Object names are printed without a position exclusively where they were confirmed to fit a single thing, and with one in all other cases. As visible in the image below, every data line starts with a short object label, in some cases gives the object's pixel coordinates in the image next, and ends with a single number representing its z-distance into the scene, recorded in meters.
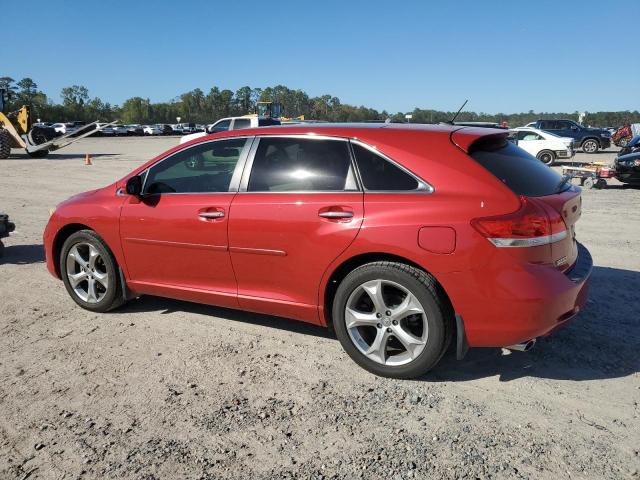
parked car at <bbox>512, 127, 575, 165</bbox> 20.36
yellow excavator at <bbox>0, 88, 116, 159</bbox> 23.69
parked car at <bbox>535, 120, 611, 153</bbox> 27.78
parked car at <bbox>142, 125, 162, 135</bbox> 71.31
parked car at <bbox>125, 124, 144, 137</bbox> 70.56
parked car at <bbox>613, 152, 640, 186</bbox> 13.27
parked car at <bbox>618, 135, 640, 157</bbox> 16.84
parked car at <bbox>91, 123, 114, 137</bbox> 65.65
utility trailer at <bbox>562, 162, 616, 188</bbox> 13.70
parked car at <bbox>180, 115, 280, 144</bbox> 20.91
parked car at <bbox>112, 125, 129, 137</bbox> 67.46
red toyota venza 3.14
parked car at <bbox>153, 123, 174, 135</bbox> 71.88
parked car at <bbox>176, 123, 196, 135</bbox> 74.75
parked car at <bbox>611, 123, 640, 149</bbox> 30.79
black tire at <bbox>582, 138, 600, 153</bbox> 28.03
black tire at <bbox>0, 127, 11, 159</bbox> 23.39
